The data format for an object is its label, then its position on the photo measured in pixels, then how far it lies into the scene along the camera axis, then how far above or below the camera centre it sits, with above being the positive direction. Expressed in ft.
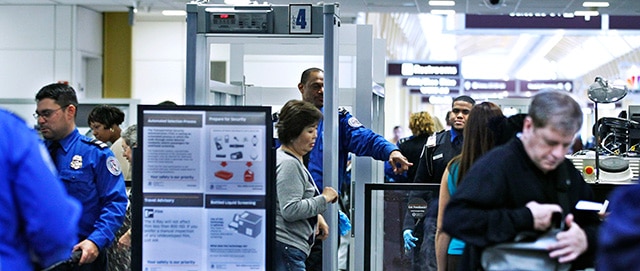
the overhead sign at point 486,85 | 108.21 +5.44
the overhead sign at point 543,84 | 106.93 +5.61
